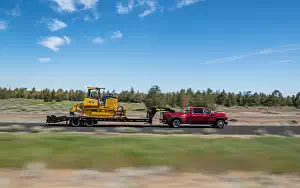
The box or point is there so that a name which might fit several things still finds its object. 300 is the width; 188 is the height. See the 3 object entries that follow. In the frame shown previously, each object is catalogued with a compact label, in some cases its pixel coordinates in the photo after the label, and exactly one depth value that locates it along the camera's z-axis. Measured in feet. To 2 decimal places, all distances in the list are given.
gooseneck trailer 76.59
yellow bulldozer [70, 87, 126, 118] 78.84
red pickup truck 79.46
